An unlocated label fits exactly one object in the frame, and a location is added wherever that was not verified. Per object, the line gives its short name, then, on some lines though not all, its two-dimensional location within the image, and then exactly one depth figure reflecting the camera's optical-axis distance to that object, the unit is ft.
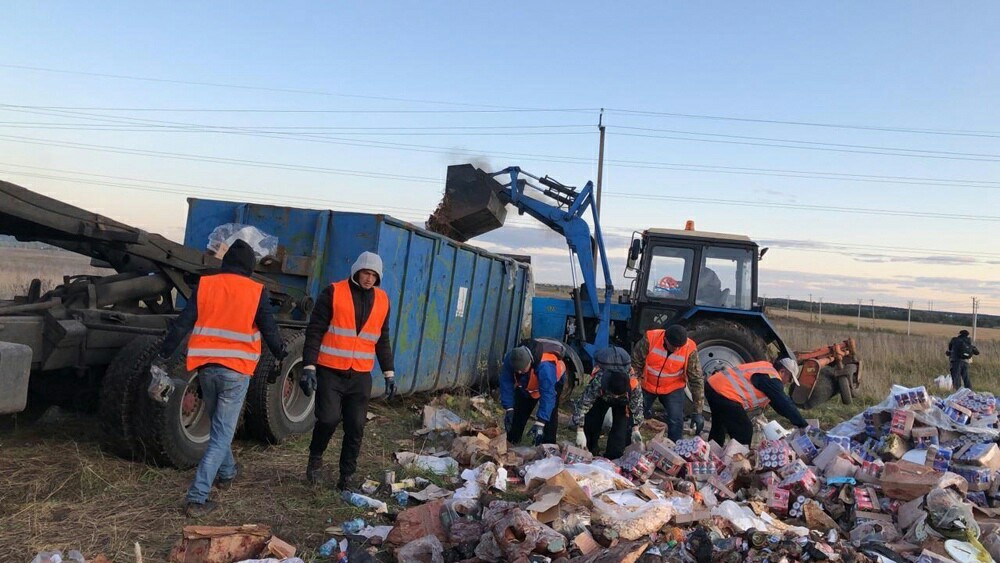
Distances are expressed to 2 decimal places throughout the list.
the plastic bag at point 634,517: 13.01
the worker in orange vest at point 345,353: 15.15
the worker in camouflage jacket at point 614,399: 20.10
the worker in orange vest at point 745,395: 20.79
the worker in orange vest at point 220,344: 13.35
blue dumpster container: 21.12
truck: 14.70
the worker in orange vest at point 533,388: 20.65
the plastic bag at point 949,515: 14.21
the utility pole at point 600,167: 66.18
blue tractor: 28.43
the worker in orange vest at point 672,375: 21.03
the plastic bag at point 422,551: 12.00
